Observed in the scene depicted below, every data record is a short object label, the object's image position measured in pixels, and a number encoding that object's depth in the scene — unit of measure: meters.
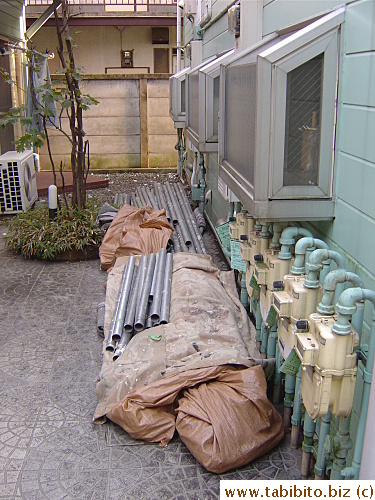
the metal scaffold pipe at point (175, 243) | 6.79
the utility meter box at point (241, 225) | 3.96
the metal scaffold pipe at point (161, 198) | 8.12
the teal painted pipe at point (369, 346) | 2.28
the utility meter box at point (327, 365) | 2.29
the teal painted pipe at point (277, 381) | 3.77
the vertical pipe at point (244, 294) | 4.79
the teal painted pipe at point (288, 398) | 3.43
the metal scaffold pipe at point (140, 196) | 9.05
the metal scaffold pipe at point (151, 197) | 8.68
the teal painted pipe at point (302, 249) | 2.85
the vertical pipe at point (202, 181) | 8.25
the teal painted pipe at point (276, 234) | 3.35
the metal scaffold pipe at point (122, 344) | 4.25
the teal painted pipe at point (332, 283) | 2.44
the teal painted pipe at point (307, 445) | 3.01
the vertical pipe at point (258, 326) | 4.16
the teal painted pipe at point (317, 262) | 2.63
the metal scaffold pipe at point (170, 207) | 7.90
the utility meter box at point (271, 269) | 3.18
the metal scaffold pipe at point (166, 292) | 4.59
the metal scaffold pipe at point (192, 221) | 7.01
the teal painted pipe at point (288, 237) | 3.16
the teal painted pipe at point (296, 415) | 3.26
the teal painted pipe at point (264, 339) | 4.13
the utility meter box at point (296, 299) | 2.67
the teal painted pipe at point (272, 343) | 3.88
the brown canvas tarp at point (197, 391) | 3.22
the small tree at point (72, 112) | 7.02
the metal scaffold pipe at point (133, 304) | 4.56
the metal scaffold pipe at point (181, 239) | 6.82
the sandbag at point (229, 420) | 3.16
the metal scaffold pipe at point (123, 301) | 4.49
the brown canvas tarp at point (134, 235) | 6.61
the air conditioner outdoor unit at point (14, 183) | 8.70
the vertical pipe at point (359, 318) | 2.47
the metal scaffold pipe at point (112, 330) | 4.39
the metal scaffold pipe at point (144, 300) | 4.57
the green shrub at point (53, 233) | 7.03
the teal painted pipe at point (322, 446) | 2.78
